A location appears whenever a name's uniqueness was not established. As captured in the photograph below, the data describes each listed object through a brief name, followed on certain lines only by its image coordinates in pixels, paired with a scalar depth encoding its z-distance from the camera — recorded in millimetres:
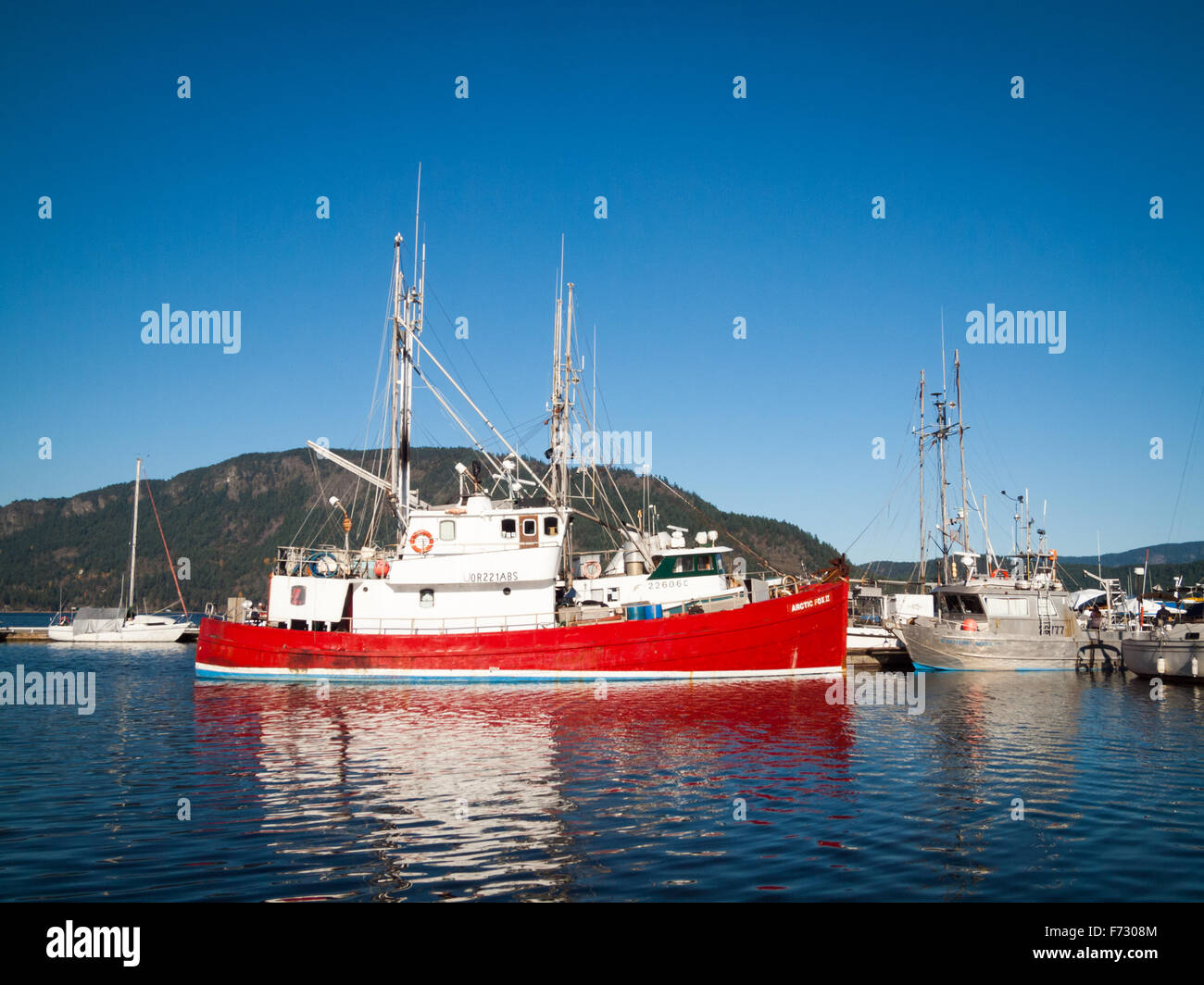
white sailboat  70000
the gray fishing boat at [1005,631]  43188
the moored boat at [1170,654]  34906
